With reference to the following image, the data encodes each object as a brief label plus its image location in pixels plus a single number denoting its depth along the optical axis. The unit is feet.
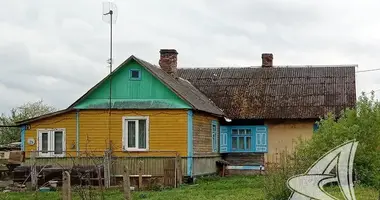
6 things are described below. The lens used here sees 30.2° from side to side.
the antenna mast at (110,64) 77.96
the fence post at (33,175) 70.08
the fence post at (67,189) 43.77
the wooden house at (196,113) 79.56
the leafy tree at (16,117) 135.23
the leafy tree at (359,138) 55.72
